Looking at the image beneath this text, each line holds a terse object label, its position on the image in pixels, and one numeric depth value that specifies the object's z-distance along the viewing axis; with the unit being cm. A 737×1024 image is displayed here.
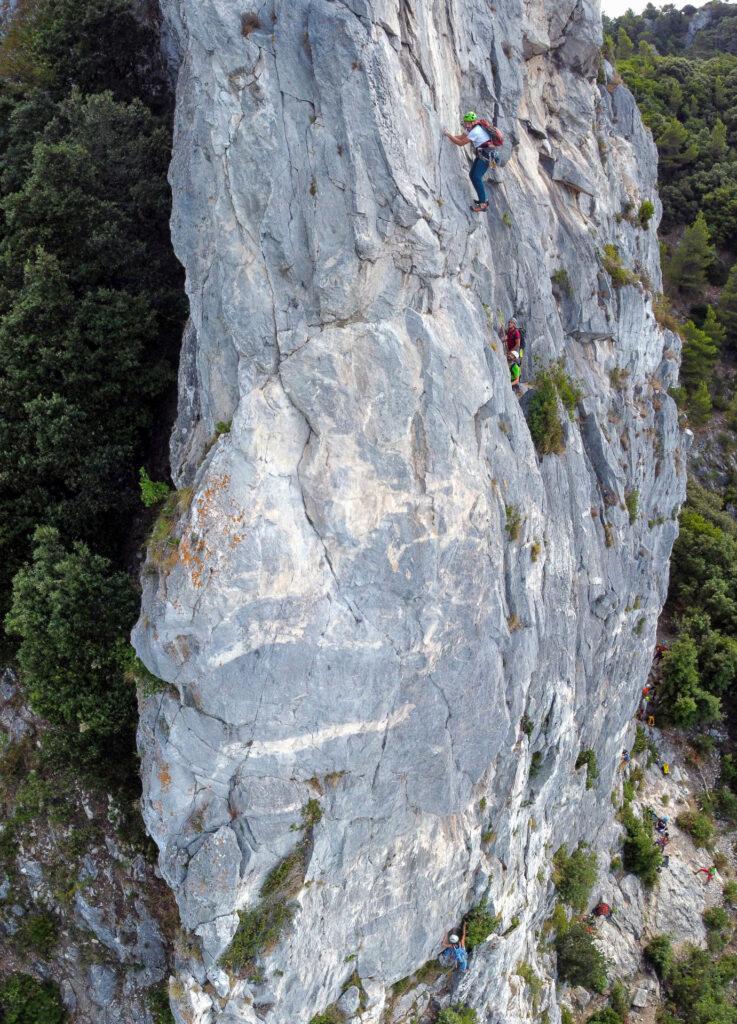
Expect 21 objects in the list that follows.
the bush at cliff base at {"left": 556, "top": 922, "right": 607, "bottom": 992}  2280
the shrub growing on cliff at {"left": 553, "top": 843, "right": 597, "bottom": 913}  2308
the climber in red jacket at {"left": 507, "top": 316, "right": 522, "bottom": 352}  1816
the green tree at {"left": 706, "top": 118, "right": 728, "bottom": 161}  4509
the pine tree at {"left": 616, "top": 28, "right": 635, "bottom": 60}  5066
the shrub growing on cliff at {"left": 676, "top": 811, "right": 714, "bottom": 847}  2911
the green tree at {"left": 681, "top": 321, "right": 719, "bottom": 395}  3991
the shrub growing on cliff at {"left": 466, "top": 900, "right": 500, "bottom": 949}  1827
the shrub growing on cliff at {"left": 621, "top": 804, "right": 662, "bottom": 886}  2672
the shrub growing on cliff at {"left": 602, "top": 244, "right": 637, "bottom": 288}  2317
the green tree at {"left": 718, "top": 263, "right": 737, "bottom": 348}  4225
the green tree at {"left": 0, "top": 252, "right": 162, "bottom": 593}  1761
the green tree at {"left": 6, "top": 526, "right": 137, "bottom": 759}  1563
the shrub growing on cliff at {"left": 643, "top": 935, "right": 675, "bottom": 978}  2535
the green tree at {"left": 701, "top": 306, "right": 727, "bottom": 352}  4094
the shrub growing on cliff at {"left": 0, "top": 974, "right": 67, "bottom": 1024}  1692
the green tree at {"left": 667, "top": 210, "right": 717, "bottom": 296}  4134
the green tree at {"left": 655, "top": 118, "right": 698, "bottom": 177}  4462
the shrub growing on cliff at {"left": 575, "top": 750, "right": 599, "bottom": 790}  2333
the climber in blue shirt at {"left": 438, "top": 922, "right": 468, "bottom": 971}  1795
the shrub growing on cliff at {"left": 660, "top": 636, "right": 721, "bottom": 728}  3042
